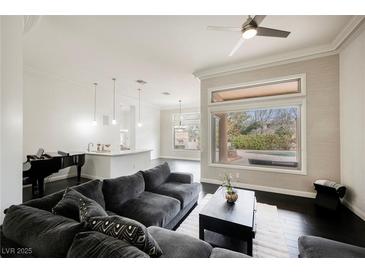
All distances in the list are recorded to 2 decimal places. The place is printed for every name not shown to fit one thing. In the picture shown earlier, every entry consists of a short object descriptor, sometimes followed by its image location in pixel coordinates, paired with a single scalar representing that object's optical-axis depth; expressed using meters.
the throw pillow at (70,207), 1.31
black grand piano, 3.16
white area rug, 1.88
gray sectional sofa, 0.92
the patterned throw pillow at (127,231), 1.00
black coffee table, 1.68
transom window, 3.81
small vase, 2.21
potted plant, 2.21
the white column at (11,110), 1.99
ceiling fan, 2.02
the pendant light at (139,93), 5.43
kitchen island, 4.68
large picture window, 3.80
